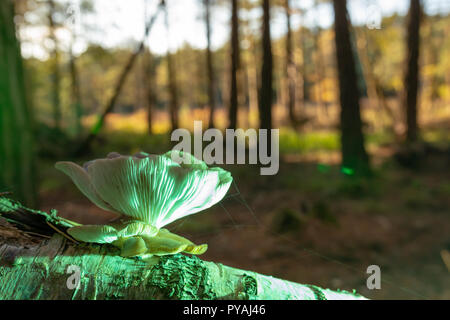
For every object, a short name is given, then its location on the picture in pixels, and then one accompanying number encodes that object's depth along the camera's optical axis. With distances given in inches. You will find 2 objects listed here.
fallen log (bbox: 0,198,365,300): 11.4
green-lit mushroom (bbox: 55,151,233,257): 11.7
